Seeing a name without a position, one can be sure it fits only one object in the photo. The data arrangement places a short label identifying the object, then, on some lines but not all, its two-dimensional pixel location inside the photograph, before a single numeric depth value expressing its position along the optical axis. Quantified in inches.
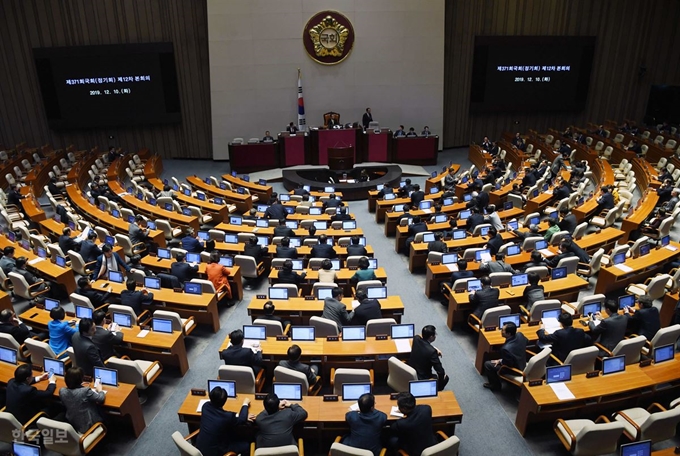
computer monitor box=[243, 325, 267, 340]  267.6
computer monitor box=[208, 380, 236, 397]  223.0
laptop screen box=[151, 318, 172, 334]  278.1
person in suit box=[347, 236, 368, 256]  381.4
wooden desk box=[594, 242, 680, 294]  333.4
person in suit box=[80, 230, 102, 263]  380.8
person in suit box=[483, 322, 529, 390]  245.1
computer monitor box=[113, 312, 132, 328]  283.1
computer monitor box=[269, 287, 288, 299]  317.7
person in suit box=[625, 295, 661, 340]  265.9
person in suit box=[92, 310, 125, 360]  260.1
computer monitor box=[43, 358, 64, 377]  239.9
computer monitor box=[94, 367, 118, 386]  230.5
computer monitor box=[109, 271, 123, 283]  340.2
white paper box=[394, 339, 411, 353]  256.2
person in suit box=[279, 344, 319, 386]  228.1
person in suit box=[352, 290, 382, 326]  282.7
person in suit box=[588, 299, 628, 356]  258.2
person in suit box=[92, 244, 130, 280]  351.3
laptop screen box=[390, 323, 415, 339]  267.1
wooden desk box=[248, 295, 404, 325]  300.7
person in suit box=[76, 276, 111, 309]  308.0
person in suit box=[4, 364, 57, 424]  219.3
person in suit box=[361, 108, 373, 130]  778.2
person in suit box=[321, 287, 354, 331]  285.7
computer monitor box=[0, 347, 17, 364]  251.0
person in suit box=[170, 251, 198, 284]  350.3
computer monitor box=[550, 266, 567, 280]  326.3
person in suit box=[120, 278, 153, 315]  300.7
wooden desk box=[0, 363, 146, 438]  221.0
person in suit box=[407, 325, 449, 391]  237.3
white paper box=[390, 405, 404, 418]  207.8
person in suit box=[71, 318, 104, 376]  241.1
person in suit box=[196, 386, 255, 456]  196.9
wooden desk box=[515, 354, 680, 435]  219.0
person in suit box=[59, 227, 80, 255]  393.1
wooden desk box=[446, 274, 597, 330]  309.4
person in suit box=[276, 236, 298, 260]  381.4
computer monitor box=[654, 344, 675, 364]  238.5
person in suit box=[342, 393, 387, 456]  195.9
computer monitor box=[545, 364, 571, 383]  226.5
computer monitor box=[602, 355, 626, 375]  231.0
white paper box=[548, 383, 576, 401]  216.5
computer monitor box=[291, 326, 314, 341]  265.9
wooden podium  689.0
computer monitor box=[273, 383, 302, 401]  220.5
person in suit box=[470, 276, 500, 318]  295.6
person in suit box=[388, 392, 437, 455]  194.5
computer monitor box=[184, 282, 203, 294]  320.8
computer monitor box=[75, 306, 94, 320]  287.6
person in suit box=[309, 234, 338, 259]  378.0
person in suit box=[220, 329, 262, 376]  243.6
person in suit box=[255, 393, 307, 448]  195.0
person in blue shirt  263.3
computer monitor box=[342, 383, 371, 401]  218.8
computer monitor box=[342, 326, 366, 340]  266.7
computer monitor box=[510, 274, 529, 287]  325.1
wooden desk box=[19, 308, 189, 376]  267.9
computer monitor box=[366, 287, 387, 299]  313.1
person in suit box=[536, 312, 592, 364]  250.2
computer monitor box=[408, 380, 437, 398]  221.5
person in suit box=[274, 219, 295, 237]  427.0
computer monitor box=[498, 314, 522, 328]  275.1
